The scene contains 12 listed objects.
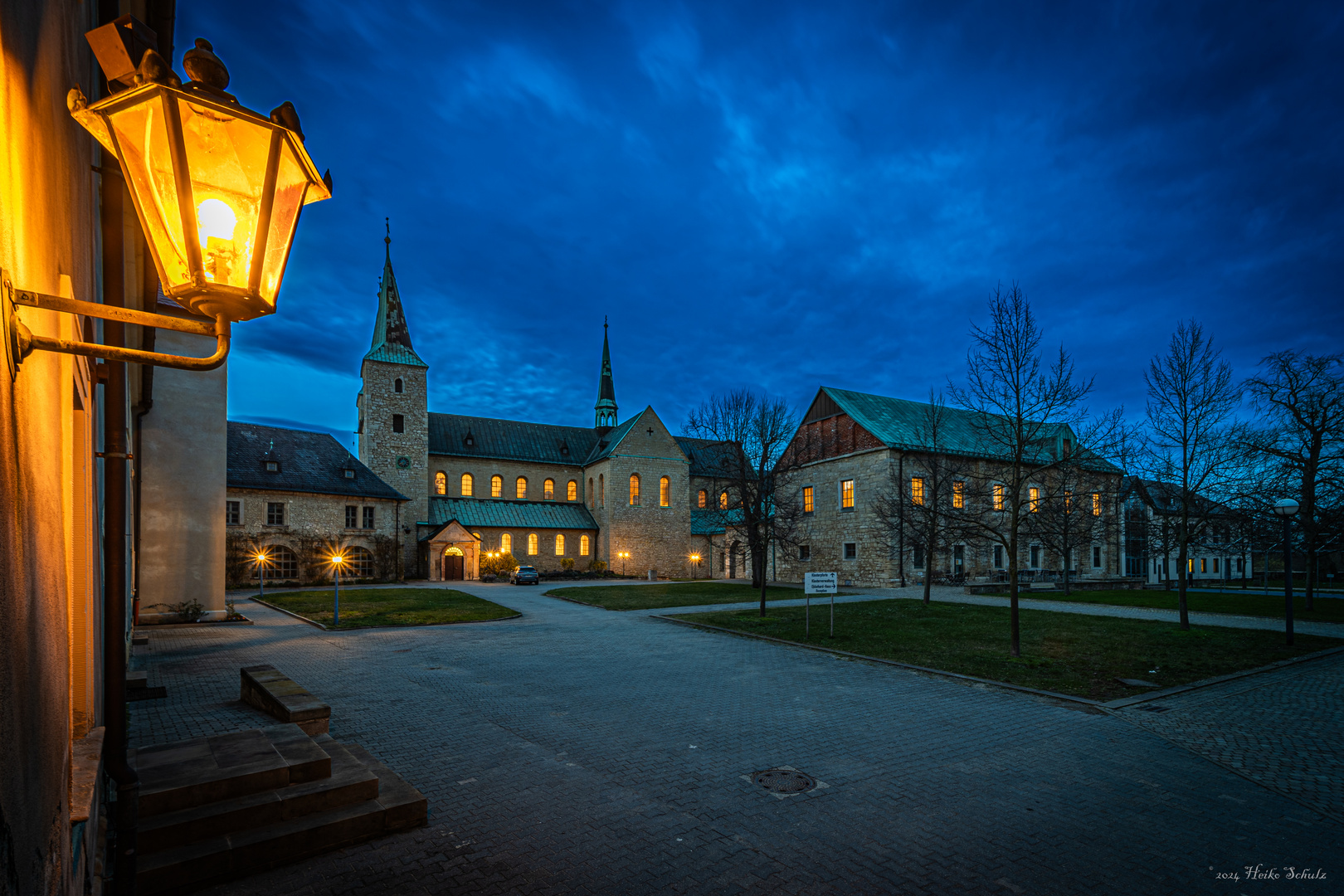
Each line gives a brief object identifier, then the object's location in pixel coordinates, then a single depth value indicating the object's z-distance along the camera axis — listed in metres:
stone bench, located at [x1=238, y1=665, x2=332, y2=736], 7.97
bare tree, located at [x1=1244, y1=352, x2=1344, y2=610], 21.81
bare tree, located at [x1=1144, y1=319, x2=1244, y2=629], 18.75
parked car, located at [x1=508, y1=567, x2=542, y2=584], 40.16
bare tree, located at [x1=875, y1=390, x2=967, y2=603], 27.34
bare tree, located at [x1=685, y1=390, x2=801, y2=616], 28.19
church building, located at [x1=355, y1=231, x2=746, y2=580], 44.88
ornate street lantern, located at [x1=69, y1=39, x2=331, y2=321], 2.28
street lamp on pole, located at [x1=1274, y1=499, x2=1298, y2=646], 15.49
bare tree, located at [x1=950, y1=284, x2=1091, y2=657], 13.81
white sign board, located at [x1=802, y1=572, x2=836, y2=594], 16.31
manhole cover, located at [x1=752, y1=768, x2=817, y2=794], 6.72
